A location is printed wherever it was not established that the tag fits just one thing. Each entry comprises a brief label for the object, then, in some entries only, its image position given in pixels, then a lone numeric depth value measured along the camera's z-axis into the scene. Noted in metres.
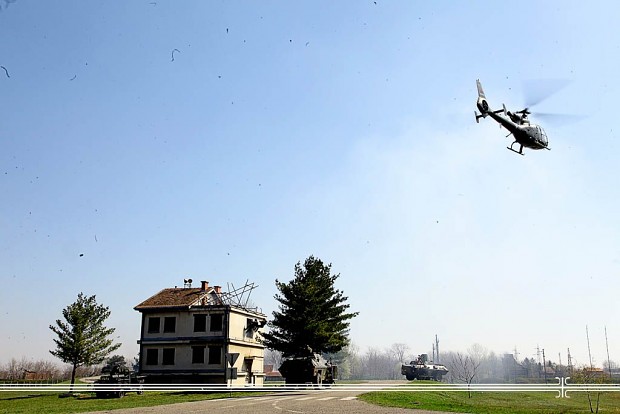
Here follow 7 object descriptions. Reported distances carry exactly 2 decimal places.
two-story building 47.59
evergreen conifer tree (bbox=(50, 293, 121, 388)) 47.97
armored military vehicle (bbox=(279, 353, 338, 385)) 42.59
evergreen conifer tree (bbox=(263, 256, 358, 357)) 50.19
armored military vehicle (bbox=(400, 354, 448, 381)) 74.75
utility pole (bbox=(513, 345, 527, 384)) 120.88
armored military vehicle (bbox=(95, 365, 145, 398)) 36.06
